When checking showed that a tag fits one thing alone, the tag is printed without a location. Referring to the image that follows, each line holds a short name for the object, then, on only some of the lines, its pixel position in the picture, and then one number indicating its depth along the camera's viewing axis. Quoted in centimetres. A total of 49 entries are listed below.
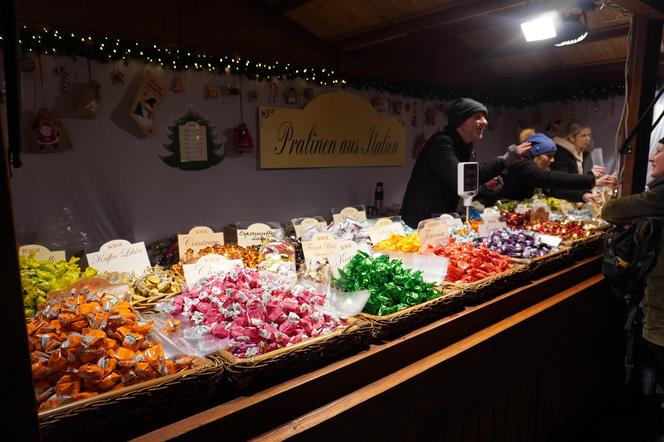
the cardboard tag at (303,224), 217
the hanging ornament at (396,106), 514
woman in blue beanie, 319
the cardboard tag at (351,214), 249
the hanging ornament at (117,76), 328
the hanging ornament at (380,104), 495
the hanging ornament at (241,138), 393
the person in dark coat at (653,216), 212
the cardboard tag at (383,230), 218
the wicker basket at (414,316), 130
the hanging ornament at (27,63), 286
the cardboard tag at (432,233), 201
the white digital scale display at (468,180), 236
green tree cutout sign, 364
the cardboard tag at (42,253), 163
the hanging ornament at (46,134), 297
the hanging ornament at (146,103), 337
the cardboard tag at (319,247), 174
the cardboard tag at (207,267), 152
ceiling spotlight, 262
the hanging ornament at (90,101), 313
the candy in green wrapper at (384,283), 142
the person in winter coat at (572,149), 414
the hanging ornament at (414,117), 538
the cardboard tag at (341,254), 164
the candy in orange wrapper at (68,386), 87
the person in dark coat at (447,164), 273
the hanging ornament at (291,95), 424
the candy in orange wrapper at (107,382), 90
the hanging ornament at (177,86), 356
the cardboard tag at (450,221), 241
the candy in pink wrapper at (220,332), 115
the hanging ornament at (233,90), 386
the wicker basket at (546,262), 195
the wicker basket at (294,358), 102
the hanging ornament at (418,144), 546
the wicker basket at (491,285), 161
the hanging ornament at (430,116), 550
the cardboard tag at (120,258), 167
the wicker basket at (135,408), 79
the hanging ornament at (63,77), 303
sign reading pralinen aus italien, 422
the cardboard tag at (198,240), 192
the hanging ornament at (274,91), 412
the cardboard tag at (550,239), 229
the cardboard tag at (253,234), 209
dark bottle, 496
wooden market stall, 90
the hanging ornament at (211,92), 375
